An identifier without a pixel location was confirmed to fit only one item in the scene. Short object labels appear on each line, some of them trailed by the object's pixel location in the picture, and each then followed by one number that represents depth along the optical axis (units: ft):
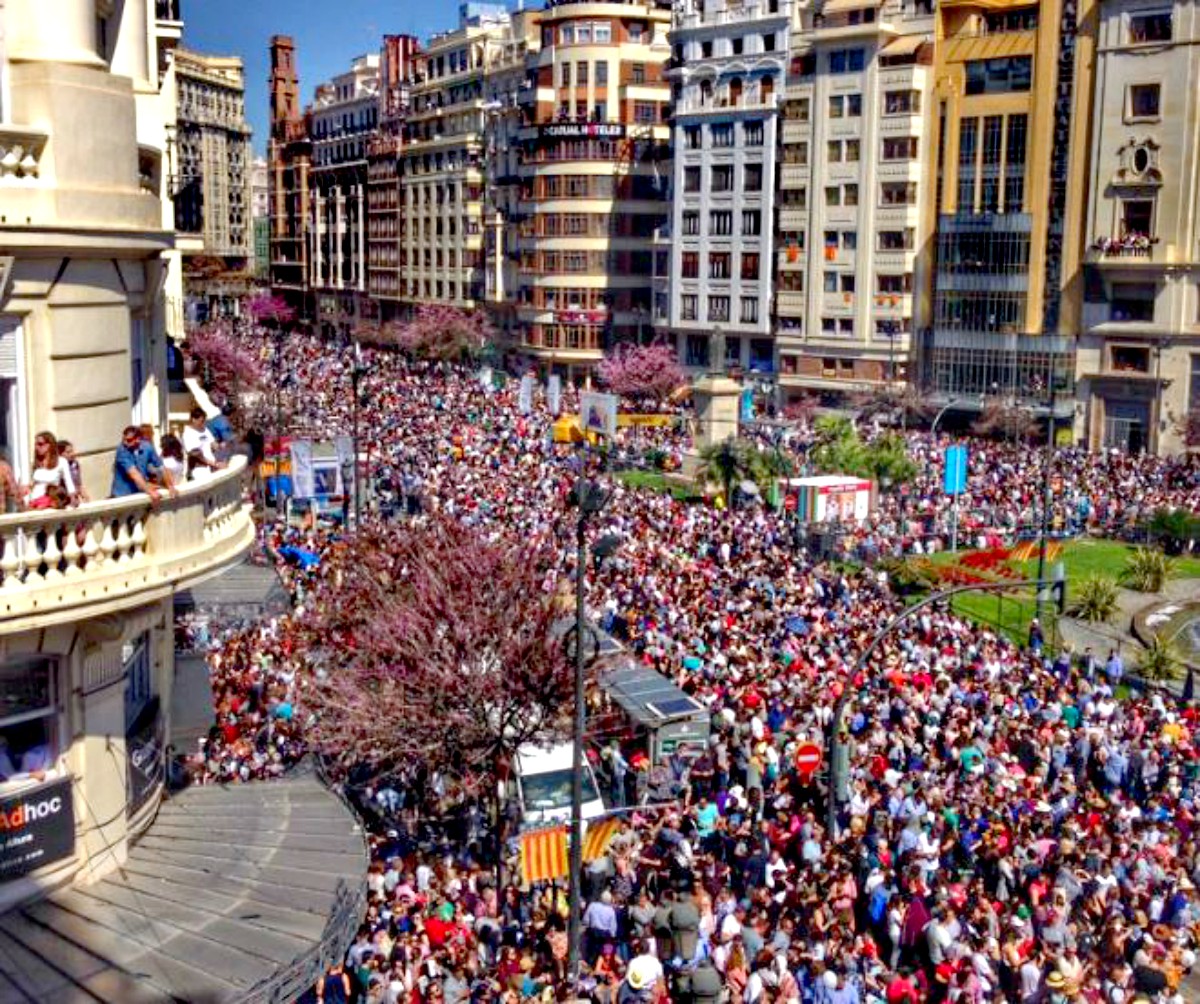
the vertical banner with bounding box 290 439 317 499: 133.59
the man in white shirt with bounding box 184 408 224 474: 46.19
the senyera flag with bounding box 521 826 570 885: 60.34
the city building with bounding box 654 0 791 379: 258.16
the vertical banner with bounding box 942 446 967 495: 140.05
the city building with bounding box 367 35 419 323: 395.14
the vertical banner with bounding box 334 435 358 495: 139.54
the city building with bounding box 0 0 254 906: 35.65
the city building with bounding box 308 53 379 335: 424.87
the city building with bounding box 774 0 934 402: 237.66
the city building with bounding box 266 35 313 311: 468.75
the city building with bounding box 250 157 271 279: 513.70
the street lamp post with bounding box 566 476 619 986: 56.49
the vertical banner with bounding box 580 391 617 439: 182.75
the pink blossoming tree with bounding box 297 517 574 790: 71.82
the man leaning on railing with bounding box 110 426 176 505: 38.06
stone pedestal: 185.78
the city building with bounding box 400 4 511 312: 347.77
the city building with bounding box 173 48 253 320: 452.76
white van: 72.69
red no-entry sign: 74.33
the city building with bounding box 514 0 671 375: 289.94
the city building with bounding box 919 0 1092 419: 221.66
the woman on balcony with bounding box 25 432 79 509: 36.11
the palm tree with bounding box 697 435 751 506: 166.09
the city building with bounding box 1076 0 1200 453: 208.23
